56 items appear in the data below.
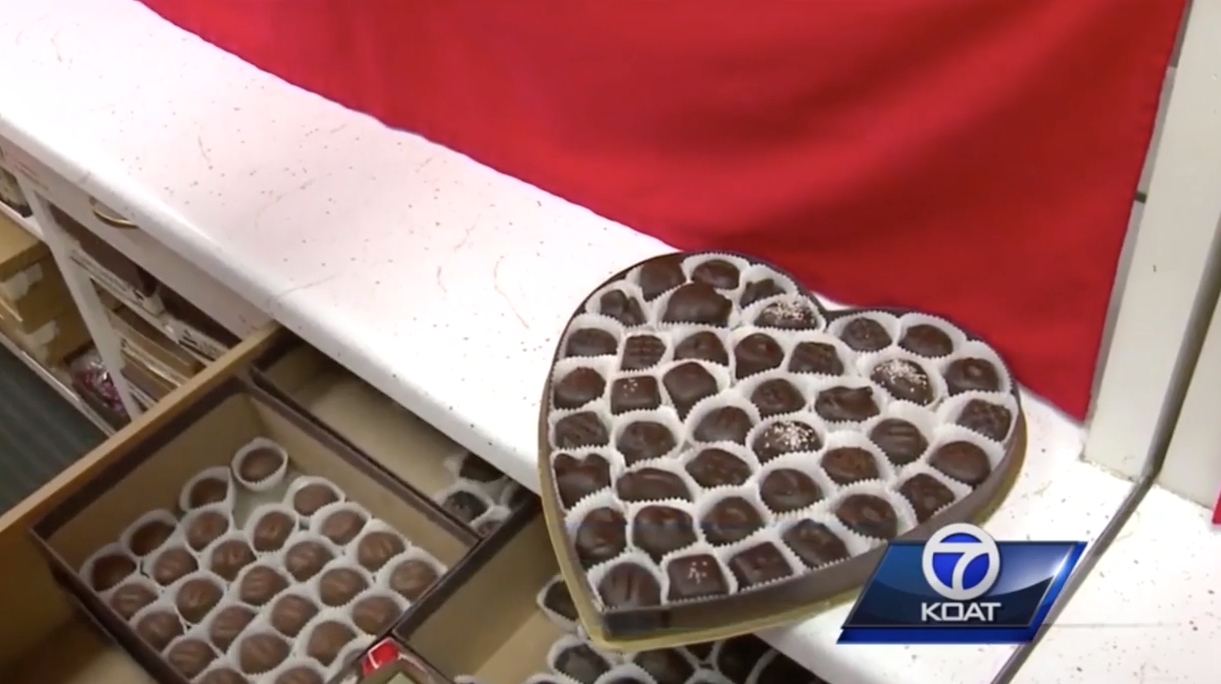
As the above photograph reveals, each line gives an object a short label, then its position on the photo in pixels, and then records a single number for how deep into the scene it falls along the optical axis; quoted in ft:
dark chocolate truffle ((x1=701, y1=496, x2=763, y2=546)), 2.41
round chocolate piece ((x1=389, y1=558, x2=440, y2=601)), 3.21
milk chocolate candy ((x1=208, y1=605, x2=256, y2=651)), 3.18
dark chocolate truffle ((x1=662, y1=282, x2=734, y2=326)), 2.85
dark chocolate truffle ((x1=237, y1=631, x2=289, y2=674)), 3.11
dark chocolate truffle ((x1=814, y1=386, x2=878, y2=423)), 2.60
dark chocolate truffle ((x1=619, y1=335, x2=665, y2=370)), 2.77
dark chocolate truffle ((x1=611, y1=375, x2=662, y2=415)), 2.69
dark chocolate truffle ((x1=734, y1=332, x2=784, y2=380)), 2.72
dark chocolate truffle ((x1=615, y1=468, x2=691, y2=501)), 2.51
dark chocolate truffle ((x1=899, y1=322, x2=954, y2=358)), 2.70
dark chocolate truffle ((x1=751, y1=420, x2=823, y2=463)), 2.54
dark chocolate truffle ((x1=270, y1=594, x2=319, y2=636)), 3.17
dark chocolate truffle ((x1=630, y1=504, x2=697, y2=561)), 2.41
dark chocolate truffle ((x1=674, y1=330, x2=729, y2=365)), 2.77
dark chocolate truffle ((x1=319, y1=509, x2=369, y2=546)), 3.35
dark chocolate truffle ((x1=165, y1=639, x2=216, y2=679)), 3.10
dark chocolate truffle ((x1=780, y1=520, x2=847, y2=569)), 2.35
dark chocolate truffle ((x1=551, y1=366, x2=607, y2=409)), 2.72
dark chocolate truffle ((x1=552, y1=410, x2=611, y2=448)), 2.64
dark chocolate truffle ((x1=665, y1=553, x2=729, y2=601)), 2.31
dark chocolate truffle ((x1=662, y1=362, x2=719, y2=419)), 2.68
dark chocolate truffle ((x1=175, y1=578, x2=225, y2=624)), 3.24
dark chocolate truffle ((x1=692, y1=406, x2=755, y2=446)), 2.61
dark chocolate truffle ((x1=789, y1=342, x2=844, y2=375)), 2.70
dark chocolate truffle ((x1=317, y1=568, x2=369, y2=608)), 3.22
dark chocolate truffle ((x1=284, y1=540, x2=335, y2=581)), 3.31
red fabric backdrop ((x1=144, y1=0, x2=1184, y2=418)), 2.32
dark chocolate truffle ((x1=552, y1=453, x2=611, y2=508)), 2.54
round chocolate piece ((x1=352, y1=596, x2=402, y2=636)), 3.15
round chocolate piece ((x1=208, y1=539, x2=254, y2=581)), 3.35
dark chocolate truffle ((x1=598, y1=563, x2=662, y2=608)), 2.33
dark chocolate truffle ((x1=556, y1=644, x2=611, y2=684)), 3.04
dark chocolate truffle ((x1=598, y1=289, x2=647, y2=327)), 2.88
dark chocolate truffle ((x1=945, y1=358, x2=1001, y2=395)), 2.61
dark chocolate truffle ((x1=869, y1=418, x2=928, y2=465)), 2.51
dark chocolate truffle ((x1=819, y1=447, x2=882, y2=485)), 2.47
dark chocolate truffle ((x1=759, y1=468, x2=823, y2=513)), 2.44
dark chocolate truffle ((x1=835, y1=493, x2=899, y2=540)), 2.38
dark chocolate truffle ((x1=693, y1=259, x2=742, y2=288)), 2.93
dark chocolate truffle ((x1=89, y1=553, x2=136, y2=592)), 3.29
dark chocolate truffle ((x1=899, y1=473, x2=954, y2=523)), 2.40
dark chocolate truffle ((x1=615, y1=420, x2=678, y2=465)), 2.59
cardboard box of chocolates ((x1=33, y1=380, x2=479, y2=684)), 3.12
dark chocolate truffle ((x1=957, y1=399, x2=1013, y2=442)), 2.53
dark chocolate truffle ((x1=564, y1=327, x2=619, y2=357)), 2.82
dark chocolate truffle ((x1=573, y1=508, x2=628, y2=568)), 2.42
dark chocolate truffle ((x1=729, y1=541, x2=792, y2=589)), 2.33
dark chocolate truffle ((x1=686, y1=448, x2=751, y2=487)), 2.51
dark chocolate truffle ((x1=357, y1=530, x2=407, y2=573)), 3.28
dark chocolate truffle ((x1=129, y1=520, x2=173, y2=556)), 3.36
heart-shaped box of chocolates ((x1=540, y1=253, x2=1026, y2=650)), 2.35
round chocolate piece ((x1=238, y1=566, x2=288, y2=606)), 3.27
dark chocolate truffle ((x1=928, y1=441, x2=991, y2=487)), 2.47
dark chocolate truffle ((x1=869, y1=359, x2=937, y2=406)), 2.61
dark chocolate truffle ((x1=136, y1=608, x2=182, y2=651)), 3.19
